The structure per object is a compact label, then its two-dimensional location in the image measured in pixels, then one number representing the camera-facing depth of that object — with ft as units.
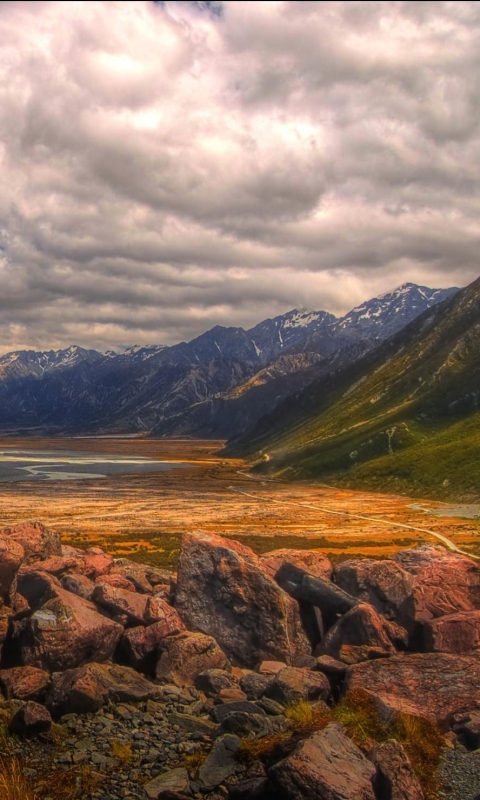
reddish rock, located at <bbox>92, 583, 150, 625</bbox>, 88.43
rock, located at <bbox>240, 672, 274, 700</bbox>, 74.38
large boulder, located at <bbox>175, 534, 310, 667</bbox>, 91.71
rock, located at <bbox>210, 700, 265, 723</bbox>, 67.26
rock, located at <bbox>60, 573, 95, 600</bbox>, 94.07
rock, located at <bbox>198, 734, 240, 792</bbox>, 51.95
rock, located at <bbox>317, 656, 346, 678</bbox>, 79.71
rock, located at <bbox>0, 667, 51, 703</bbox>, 67.56
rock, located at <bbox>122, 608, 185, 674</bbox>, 80.38
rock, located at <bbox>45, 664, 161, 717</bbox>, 65.46
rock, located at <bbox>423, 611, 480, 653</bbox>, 89.04
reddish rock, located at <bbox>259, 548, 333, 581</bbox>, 116.16
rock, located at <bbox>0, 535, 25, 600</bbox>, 91.32
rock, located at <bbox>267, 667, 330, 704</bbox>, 71.41
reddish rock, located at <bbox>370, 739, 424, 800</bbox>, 48.65
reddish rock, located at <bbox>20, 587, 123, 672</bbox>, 73.10
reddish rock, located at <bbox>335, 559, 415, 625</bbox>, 102.01
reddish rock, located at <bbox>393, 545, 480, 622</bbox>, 103.60
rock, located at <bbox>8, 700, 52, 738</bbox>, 60.03
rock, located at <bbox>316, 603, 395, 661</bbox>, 90.53
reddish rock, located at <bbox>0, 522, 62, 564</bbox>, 109.29
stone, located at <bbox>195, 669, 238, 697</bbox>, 75.36
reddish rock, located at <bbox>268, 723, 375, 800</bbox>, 46.24
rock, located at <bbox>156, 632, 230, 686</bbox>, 77.97
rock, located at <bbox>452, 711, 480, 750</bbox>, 61.26
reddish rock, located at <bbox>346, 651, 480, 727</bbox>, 67.56
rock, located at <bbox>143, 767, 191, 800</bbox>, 49.55
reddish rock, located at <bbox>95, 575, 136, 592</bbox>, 105.35
